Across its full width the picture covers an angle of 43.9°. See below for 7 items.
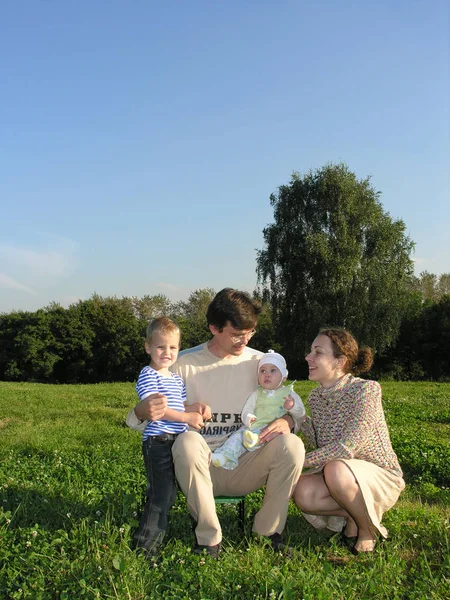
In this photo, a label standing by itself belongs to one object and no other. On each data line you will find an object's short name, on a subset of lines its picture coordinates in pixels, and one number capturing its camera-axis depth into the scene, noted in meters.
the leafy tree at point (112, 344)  46.88
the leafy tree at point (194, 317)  47.19
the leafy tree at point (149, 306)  56.09
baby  4.36
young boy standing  4.04
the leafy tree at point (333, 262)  31.75
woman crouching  4.17
